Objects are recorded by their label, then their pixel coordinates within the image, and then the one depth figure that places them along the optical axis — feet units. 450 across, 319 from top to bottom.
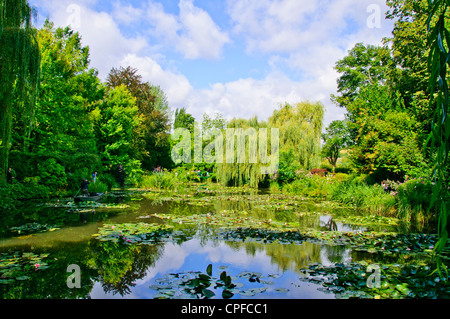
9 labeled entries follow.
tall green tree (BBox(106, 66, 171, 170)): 87.56
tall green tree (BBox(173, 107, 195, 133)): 118.38
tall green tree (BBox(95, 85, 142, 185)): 70.44
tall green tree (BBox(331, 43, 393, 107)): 84.23
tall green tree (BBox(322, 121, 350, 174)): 88.63
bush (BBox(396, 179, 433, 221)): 29.37
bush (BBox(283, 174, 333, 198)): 54.60
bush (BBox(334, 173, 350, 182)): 76.06
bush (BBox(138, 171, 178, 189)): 67.26
